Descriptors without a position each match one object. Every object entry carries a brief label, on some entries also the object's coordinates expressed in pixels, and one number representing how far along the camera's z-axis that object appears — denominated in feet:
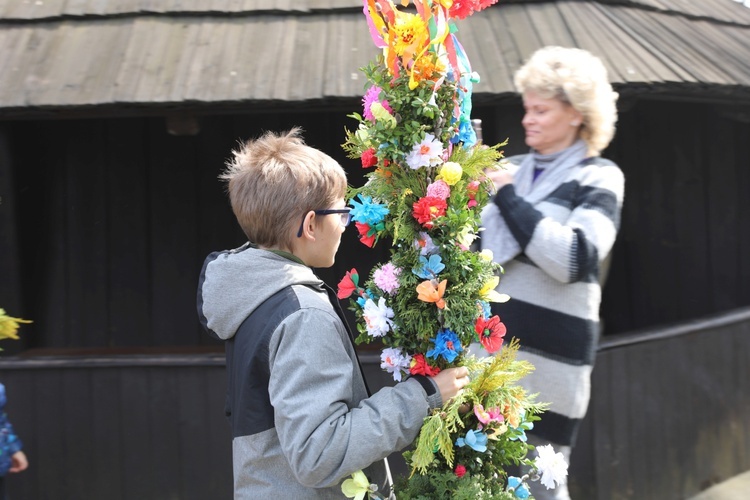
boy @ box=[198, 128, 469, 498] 5.73
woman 9.12
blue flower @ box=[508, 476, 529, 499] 6.79
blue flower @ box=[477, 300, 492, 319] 6.63
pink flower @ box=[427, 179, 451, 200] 6.20
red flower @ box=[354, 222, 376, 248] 6.47
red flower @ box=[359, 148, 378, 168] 6.53
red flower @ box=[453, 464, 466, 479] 6.49
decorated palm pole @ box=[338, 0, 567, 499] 6.22
